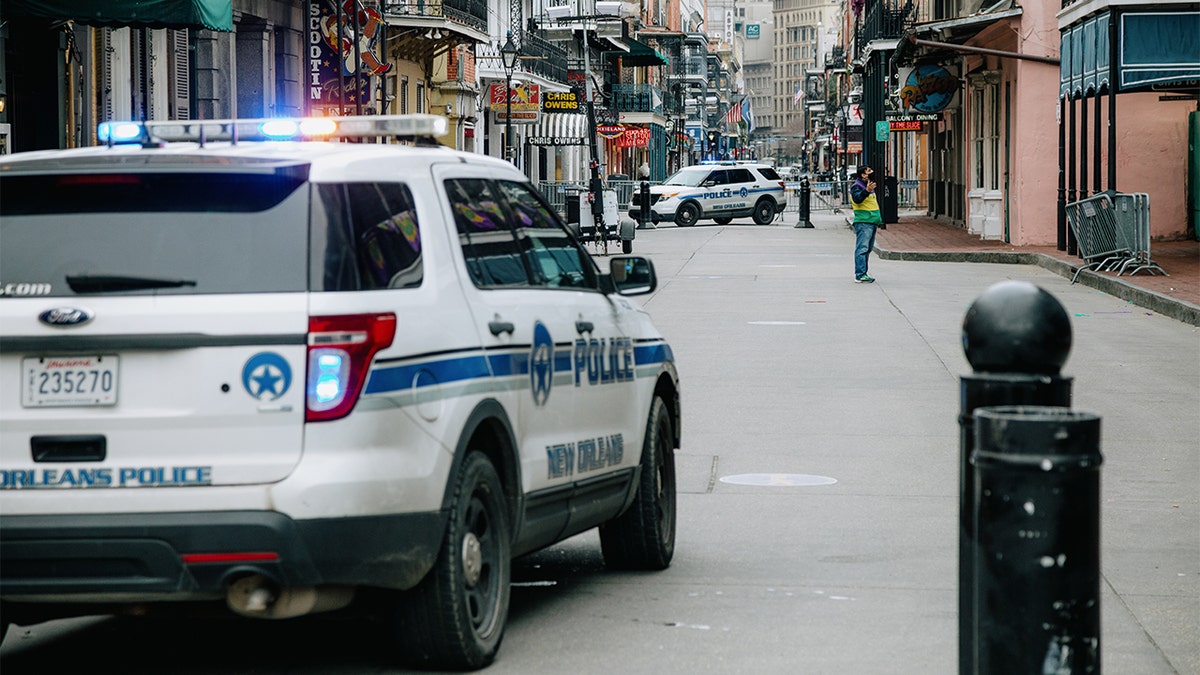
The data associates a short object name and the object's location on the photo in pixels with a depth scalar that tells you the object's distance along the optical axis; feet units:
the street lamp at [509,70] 163.22
